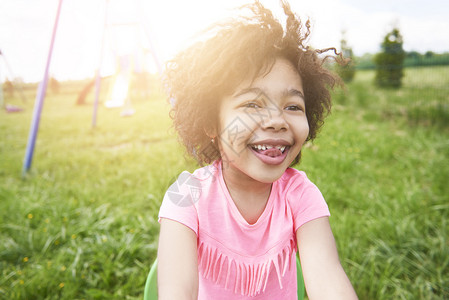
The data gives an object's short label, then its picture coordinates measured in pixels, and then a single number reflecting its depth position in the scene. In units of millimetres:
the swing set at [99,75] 3361
